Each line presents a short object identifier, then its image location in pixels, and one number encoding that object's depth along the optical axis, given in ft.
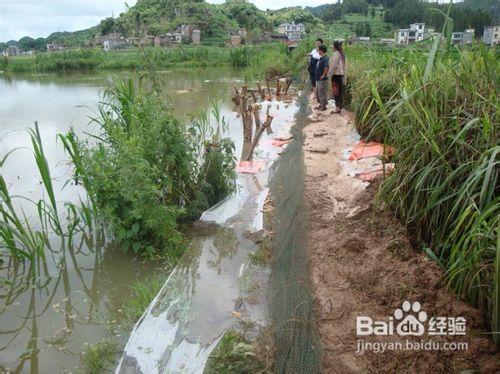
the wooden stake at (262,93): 34.97
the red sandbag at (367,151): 14.98
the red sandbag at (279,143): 20.53
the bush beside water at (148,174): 10.74
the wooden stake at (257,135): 18.51
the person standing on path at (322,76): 24.71
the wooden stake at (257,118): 23.37
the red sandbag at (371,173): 12.46
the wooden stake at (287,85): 37.68
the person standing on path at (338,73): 22.22
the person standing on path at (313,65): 29.24
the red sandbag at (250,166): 17.15
